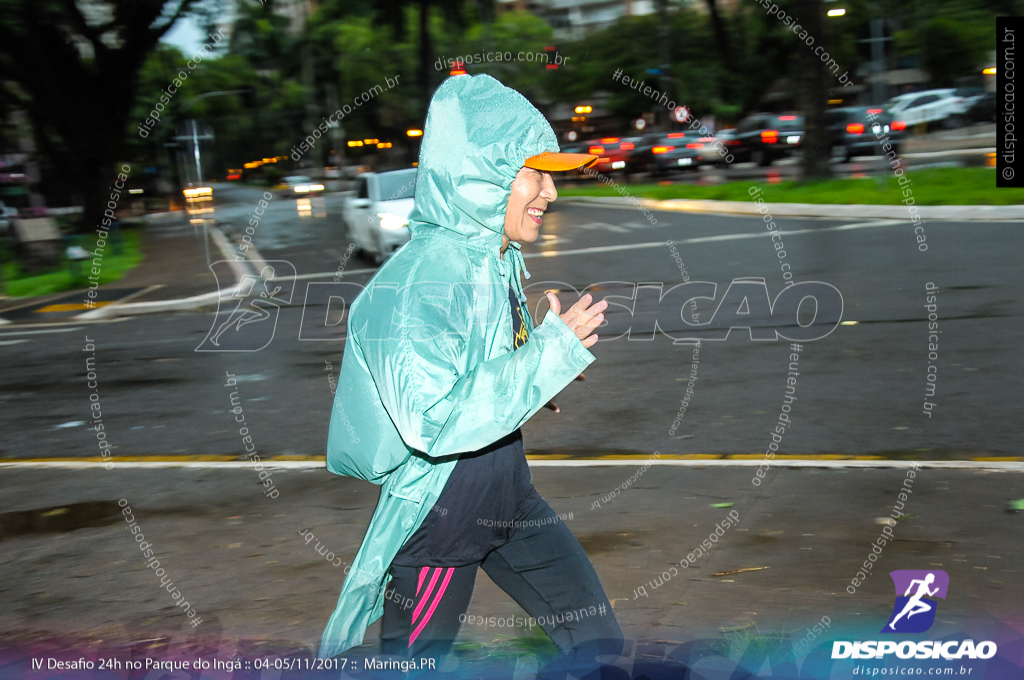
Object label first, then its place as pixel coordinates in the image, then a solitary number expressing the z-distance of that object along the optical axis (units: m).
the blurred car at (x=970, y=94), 41.44
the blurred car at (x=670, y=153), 34.30
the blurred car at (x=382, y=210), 17.22
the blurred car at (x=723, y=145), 35.56
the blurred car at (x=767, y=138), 34.28
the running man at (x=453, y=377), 2.19
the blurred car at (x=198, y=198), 21.96
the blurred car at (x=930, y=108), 41.69
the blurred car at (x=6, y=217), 22.75
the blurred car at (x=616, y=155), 34.59
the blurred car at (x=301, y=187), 40.06
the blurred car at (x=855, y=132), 31.28
